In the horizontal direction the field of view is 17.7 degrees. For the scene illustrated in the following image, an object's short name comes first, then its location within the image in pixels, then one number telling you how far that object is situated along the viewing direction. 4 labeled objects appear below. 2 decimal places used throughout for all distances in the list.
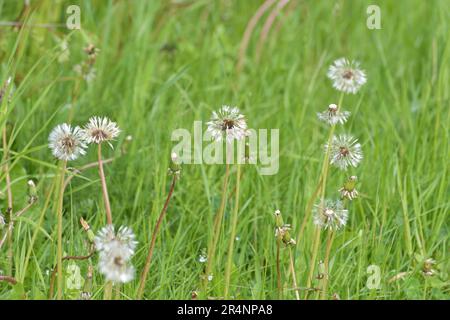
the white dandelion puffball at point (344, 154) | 3.38
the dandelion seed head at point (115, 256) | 2.87
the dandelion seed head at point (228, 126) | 3.12
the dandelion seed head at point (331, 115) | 3.30
